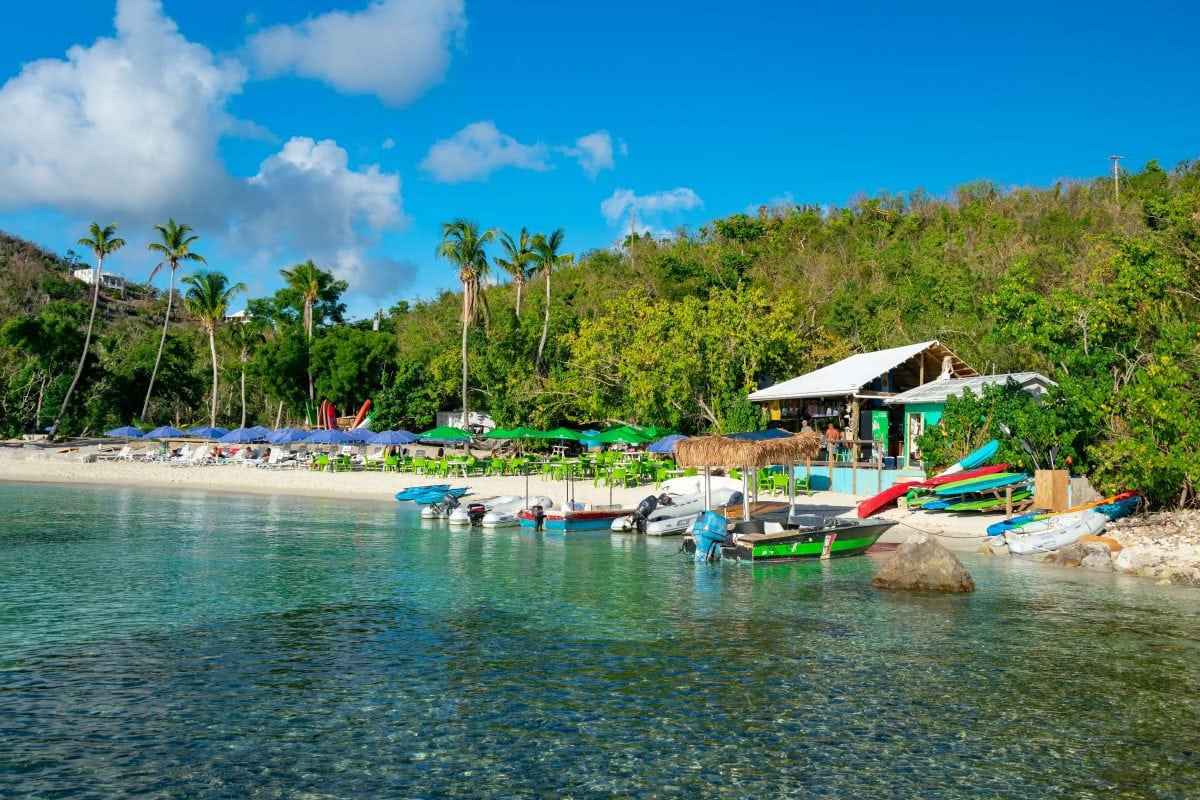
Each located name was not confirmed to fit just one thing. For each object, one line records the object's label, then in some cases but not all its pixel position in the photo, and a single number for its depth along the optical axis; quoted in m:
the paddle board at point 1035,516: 22.81
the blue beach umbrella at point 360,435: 44.00
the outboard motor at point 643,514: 26.38
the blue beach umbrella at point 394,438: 42.39
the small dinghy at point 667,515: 25.91
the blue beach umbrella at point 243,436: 49.06
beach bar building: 33.53
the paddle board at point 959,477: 25.19
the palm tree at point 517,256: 55.00
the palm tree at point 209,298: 64.31
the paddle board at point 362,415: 57.97
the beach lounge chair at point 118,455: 52.01
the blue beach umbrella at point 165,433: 51.09
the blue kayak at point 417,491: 33.85
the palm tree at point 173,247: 63.88
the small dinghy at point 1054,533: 21.66
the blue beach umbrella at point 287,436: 47.66
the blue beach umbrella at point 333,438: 44.42
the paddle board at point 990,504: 24.73
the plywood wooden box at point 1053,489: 23.97
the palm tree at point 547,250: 54.69
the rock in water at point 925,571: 16.98
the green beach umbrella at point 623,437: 36.53
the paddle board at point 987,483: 24.41
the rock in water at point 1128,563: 19.25
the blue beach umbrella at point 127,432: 51.55
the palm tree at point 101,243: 59.59
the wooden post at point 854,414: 33.81
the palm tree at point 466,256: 50.50
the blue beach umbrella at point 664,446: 33.84
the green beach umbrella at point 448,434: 41.59
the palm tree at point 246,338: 71.12
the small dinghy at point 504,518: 28.36
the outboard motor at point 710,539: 20.81
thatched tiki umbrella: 22.91
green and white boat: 20.39
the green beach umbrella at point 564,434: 38.50
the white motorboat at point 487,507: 28.95
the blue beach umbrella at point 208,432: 50.94
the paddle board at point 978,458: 25.69
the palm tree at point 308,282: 65.12
